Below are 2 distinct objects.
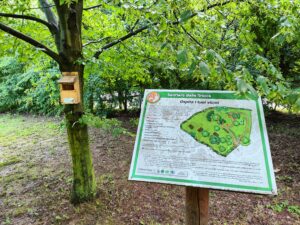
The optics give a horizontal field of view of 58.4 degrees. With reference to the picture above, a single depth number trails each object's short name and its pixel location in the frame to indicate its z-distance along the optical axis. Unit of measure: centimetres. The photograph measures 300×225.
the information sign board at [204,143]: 136
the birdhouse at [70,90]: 255
